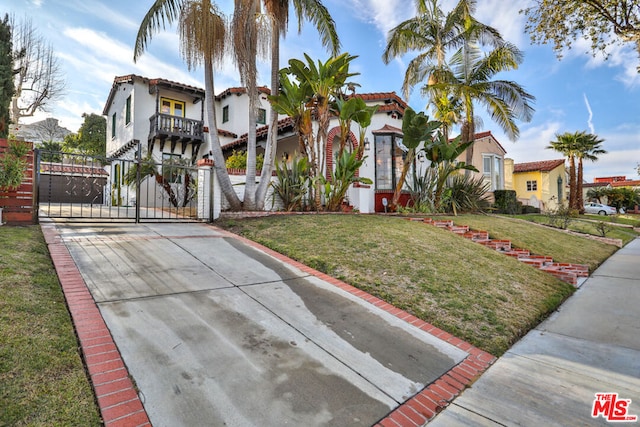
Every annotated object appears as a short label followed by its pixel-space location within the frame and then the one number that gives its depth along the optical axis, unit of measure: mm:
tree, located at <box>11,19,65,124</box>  19875
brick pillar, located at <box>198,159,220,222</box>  9305
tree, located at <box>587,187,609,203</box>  40419
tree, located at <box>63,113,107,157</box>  29172
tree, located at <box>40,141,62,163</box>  34406
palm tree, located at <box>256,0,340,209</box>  9472
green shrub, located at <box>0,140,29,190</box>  5895
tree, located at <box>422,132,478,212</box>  12242
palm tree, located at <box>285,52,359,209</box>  9516
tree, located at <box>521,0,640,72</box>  6715
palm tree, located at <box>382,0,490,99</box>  16562
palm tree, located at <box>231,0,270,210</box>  8766
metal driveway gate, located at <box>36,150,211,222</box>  8678
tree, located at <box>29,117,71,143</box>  37219
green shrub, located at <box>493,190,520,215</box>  21188
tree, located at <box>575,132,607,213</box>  28797
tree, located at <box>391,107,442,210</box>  11250
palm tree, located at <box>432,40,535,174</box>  16359
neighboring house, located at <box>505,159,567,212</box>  30203
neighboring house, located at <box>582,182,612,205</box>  41956
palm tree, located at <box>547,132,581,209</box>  28422
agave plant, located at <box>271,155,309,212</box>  10211
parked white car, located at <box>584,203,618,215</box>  34781
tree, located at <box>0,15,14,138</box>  10898
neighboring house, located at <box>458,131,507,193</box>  24906
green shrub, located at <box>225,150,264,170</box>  12468
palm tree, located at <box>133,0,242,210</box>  8531
